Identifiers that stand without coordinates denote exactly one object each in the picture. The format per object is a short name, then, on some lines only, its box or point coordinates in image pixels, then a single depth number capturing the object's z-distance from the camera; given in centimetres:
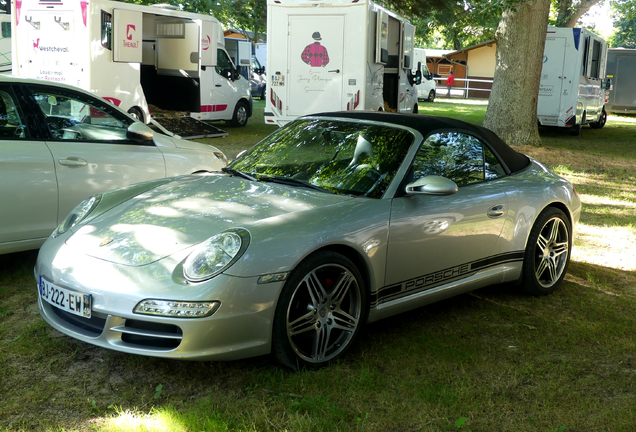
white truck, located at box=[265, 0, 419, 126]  1267
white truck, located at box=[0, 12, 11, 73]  1831
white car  484
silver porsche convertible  323
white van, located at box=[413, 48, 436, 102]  3449
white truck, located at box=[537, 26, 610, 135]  1716
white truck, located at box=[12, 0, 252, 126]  1277
